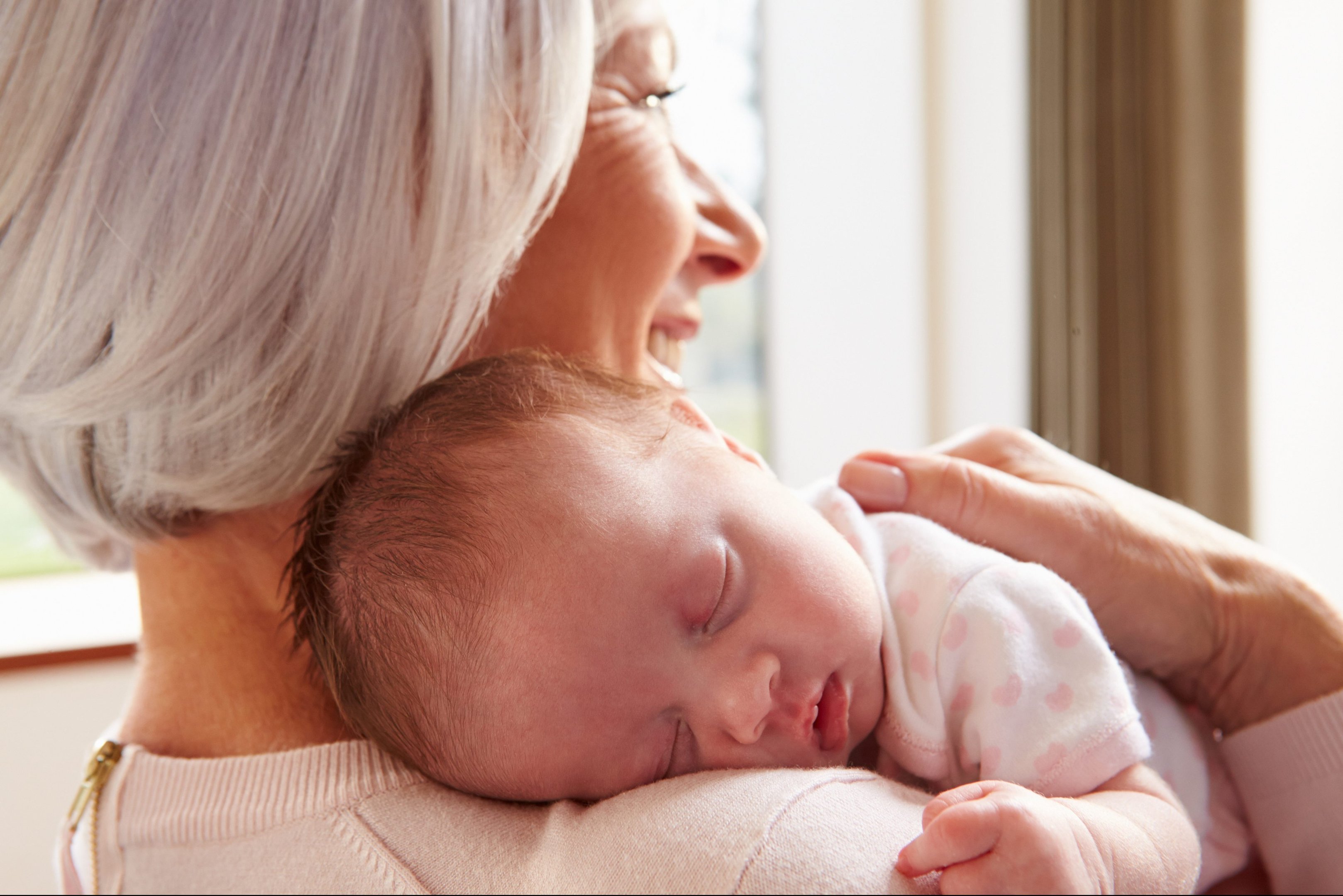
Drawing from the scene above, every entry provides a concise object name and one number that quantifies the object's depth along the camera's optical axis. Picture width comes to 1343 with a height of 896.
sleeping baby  0.43
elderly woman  0.43
